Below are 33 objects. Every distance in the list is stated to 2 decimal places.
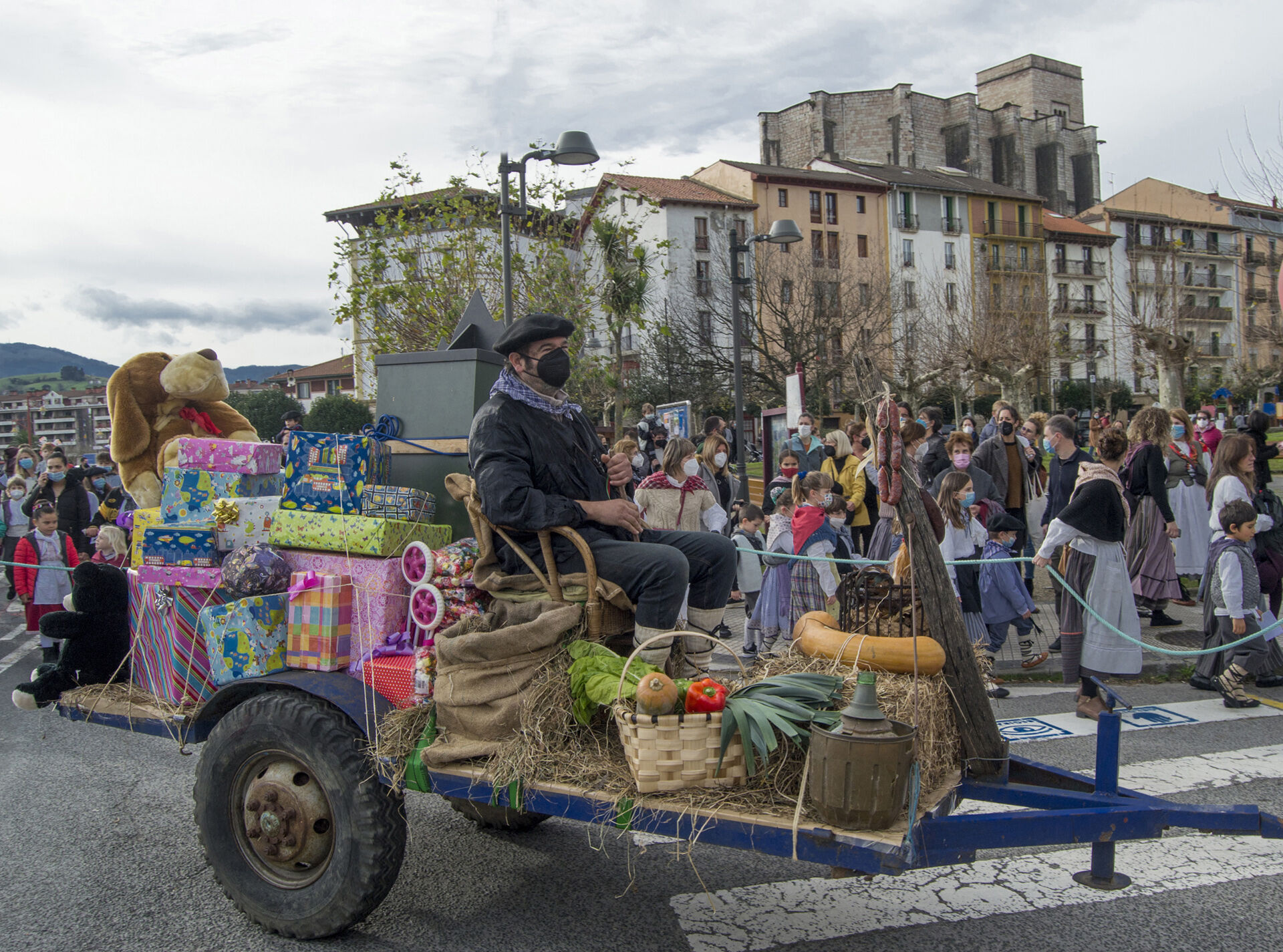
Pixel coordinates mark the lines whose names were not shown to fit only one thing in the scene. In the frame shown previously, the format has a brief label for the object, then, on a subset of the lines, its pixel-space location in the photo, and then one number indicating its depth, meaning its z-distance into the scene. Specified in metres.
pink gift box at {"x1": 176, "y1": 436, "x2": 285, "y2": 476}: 4.53
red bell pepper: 2.92
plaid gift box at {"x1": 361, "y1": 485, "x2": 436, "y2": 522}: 4.15
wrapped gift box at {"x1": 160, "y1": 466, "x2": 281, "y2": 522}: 4.44
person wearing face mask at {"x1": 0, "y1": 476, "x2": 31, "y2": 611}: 12.67
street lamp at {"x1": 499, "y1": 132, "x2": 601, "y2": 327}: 12.58
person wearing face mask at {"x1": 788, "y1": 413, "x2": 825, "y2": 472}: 11.97
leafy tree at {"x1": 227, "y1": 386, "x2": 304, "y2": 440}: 57.16
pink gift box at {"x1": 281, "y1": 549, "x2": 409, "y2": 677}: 3.89
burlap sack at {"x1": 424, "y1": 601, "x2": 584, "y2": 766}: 3.31
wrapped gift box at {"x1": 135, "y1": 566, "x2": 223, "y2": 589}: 4.15
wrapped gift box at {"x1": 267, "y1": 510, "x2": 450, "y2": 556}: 3.93
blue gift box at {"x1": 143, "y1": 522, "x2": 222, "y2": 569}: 4.20
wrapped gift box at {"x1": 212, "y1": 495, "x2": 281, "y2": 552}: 4.29
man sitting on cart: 3.45
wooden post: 3.29
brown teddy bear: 5.08
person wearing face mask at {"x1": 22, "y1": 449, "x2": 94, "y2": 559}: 11.92
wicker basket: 2.83
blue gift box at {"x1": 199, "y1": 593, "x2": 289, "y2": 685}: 3.87
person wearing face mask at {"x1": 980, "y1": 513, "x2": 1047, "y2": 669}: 7.79
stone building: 73.56
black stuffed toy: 4.27
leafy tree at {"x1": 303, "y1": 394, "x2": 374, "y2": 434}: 43.47
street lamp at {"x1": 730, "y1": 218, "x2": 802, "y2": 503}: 15.68
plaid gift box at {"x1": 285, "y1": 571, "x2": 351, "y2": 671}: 3.85
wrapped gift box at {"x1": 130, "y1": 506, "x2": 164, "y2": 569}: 4.32
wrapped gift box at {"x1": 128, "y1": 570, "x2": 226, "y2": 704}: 4.14
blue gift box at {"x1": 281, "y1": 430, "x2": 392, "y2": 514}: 4.14
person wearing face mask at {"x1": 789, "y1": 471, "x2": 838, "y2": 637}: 8.14
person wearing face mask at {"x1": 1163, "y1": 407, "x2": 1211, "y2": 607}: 10.39
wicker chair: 3.48
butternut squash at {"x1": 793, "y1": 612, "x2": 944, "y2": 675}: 3.23
